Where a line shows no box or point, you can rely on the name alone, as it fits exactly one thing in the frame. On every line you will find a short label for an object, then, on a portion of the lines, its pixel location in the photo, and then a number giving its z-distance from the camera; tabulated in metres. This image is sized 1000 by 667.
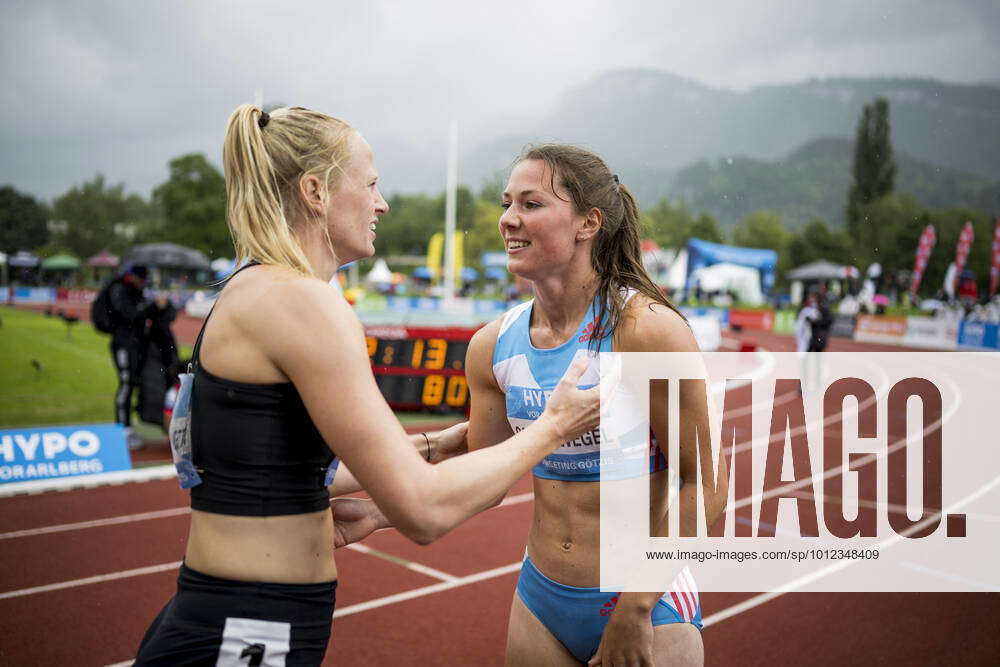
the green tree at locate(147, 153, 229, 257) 46.44
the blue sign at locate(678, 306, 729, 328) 33.12
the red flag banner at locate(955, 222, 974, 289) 27.06
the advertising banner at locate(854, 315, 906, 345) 25.66
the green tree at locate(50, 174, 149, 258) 37.78
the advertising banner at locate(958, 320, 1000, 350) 21.00
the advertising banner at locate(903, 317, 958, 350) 23.11
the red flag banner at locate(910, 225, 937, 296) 25.72
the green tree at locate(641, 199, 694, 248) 69.83
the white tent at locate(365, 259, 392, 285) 65.06
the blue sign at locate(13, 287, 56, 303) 35.35
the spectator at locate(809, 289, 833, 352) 13.03
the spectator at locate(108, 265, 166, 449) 8.79
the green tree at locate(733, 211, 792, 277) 46.87
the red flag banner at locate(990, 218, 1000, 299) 26.20
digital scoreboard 11.26
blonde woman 1.42
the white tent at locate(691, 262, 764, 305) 37.14
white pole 27.09
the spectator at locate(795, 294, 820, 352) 13.09
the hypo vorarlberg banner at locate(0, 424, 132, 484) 7.81
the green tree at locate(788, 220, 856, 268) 30.75
